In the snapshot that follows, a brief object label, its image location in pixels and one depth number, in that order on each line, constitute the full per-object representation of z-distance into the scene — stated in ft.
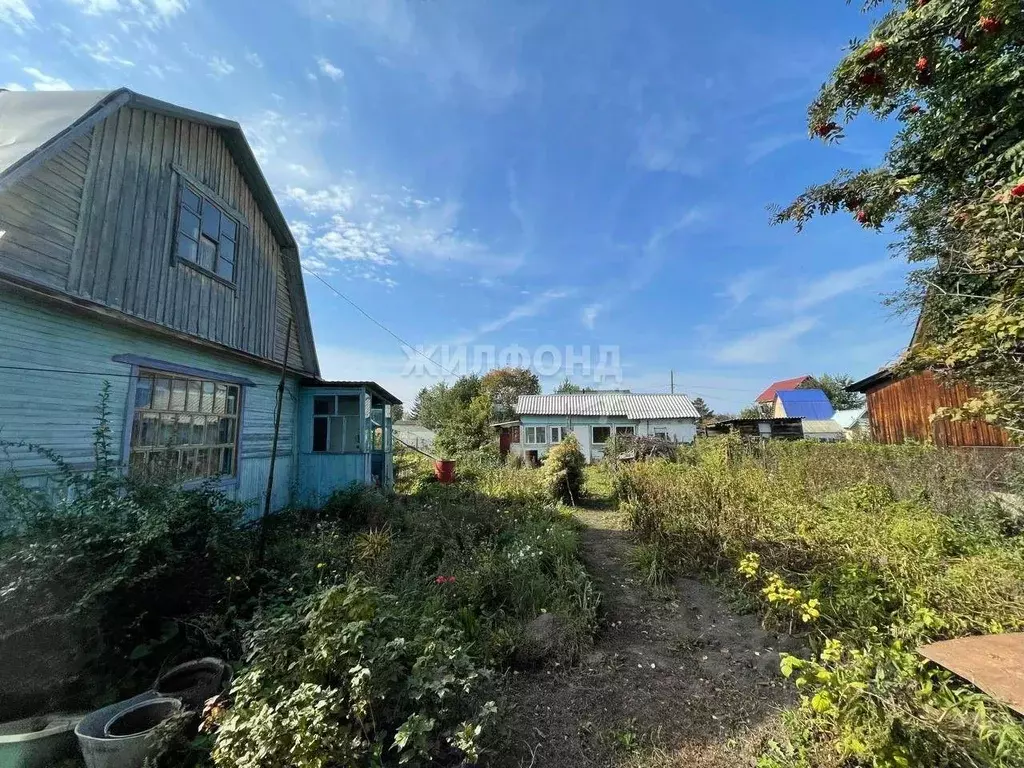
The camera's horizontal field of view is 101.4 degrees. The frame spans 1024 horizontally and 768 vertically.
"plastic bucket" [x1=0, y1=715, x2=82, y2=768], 7.40
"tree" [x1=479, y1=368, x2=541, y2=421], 120.47
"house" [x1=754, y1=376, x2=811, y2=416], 145.79
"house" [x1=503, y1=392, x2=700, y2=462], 79.15
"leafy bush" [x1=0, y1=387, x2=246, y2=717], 8.52
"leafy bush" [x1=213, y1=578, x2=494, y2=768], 7.02
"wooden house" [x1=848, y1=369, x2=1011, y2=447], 31.27
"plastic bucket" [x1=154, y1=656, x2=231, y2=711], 8.86
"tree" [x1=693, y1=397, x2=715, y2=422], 143.95
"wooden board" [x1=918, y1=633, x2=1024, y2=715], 7.55
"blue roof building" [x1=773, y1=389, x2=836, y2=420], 115.34
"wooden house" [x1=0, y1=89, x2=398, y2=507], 13.52
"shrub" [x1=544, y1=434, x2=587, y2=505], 35.32
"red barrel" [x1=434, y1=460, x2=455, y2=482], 43.68
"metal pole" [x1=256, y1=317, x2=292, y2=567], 13.83
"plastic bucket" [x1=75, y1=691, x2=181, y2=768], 7.28
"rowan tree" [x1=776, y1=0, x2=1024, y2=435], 10.78
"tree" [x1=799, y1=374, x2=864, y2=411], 151.64
